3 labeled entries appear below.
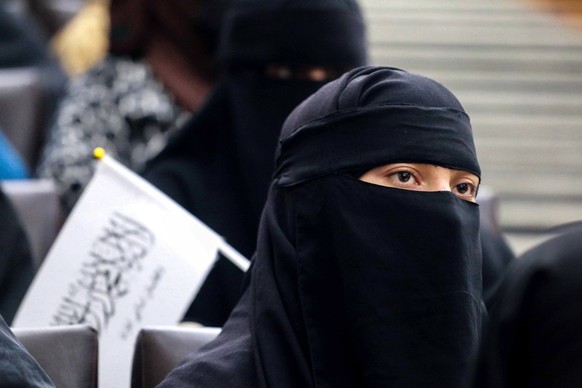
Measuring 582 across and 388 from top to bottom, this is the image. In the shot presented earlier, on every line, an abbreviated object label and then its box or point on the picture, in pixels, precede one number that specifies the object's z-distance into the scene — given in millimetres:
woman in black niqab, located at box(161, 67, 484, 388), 5098
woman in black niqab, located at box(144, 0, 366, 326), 8312
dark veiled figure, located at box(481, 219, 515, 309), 7441
